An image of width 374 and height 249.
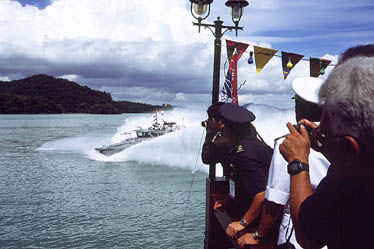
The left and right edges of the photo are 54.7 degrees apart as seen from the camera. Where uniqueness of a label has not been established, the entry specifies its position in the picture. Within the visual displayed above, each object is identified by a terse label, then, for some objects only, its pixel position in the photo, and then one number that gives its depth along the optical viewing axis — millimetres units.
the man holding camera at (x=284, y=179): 1980
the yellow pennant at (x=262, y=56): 7578
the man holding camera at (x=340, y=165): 1096
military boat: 34969
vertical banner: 6461
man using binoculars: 3457
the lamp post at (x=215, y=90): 3746
